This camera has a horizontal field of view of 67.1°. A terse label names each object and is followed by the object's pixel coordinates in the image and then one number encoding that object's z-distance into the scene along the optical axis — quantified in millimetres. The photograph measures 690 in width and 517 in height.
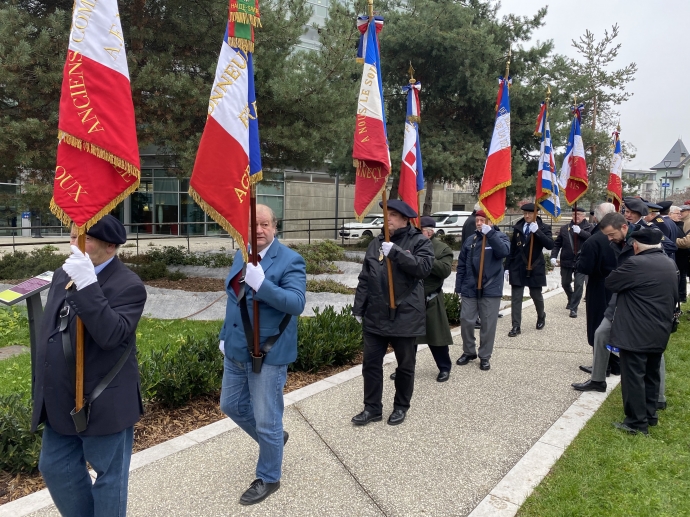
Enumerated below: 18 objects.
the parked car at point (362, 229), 26562
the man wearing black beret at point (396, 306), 4426
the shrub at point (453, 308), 8445
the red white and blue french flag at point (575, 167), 10930
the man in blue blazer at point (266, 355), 3268
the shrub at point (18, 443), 3535
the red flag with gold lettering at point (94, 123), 2621
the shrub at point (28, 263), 11133
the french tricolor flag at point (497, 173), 7309
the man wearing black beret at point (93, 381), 2393
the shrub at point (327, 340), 5934
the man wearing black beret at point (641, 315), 4375
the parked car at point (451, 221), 28703
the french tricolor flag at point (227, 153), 3266
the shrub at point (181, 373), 4590
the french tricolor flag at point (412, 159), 6345
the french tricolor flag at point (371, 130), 5059
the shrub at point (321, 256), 13005
